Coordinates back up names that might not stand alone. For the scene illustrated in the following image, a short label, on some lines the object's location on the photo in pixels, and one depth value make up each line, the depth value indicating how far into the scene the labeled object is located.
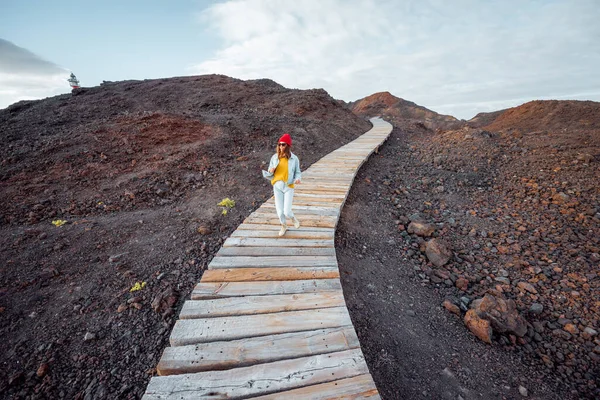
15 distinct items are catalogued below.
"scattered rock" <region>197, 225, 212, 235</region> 5.00
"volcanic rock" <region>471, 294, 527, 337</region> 3.43
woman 3.98
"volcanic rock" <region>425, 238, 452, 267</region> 4.79
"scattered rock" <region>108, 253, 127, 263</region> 4.40
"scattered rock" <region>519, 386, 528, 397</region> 2.78
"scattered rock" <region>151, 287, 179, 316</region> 3.46
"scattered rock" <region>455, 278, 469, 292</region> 4.27
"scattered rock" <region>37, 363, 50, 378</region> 2.73
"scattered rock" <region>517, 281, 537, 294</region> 4.18
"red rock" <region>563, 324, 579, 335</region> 3.49
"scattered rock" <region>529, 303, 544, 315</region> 3.84
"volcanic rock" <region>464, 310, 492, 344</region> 3.35
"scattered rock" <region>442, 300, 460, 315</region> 3.79
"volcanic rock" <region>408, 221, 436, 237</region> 5.53
